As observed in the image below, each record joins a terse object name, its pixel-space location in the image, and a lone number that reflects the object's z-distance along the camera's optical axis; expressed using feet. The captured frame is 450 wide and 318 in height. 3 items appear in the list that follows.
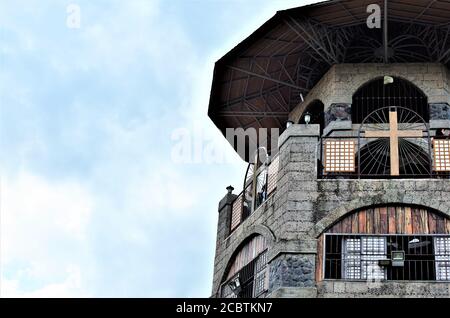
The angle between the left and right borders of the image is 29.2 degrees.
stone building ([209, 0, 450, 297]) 79.20
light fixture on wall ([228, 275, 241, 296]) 90.12
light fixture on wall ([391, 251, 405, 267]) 77.36
